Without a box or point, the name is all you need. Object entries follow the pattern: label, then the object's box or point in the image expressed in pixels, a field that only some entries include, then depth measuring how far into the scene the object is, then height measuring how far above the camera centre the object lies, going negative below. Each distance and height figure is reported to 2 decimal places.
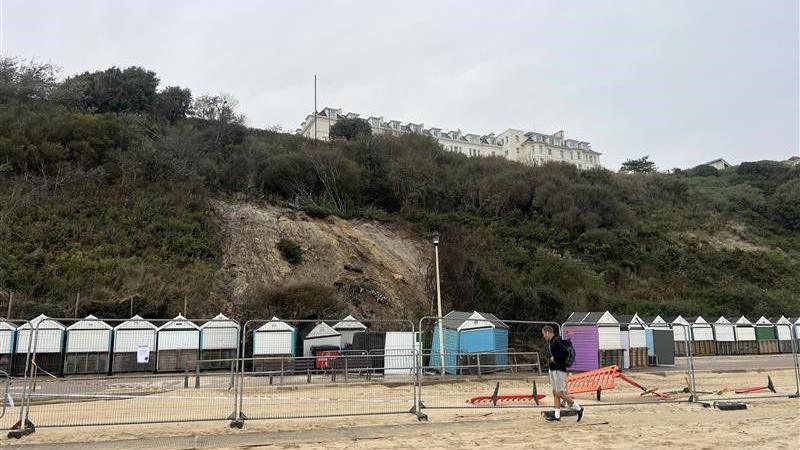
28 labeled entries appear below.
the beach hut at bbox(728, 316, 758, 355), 32.00 -1.33
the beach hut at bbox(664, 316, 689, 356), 29.81 -1.25
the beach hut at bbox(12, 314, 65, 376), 19.72 -1.04
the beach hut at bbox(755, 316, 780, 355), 32.72 -1.40
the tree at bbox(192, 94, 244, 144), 47.94 +18.87
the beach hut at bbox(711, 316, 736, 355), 31.47 -1.41
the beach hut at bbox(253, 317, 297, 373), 20.82 -0.89
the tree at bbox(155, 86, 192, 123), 48.56 +19.76
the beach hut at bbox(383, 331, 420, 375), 15.76 -1.13
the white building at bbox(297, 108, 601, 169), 87.50 +29.65
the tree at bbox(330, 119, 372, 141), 59.97 +21.23
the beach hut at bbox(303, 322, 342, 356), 21.58 -0.85
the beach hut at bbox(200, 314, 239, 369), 21.62 -0.88
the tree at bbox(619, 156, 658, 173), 89.19 +25.23
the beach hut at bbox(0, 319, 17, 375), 19.13 -0.80
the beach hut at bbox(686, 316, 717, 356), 30.53 -1.43
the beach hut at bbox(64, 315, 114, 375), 20.27 -1.09
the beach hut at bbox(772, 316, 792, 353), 33.00 -1.35
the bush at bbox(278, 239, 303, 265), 33.28 +4.19
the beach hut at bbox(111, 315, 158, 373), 20.66 -1.08
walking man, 9.60 -0.86
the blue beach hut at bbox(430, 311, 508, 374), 19.46 -0.87
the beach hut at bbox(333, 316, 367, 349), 22.92 -0.48
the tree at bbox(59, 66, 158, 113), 47.00 +20.39
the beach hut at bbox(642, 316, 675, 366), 24.67 -1.45
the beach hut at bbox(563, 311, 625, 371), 21.31 -1.11
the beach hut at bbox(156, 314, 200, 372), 21.08 -1.07
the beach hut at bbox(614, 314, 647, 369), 22.83 -1.25
